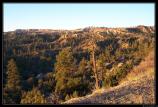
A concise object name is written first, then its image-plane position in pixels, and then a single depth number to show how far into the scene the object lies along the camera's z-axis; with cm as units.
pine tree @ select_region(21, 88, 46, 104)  990
